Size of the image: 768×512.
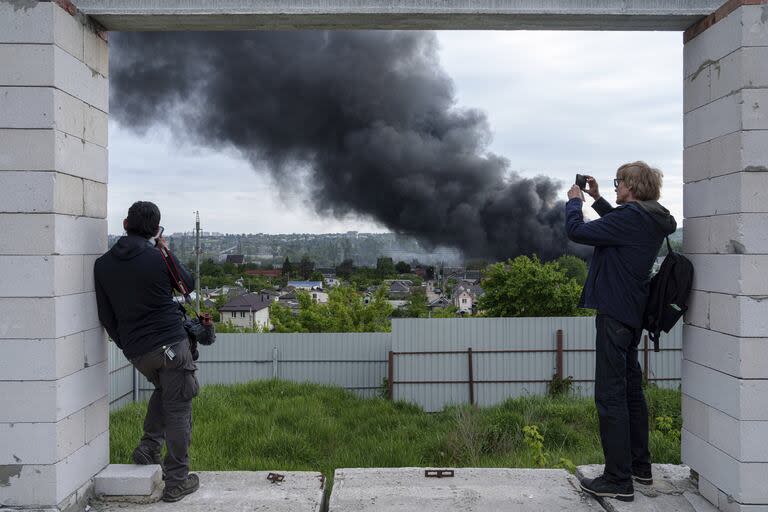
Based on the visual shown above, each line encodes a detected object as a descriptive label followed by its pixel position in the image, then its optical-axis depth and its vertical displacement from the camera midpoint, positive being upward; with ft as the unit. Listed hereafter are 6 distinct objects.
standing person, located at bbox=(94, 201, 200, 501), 11.60 -1.37
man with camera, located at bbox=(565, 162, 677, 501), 11.27 -0.62
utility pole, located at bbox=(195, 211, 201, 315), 86.37 +1.77
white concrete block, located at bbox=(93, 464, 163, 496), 12.15 -4.49
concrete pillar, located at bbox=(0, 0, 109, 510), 10.69 -0.22
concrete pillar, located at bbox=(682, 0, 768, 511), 10.54 -0.09
